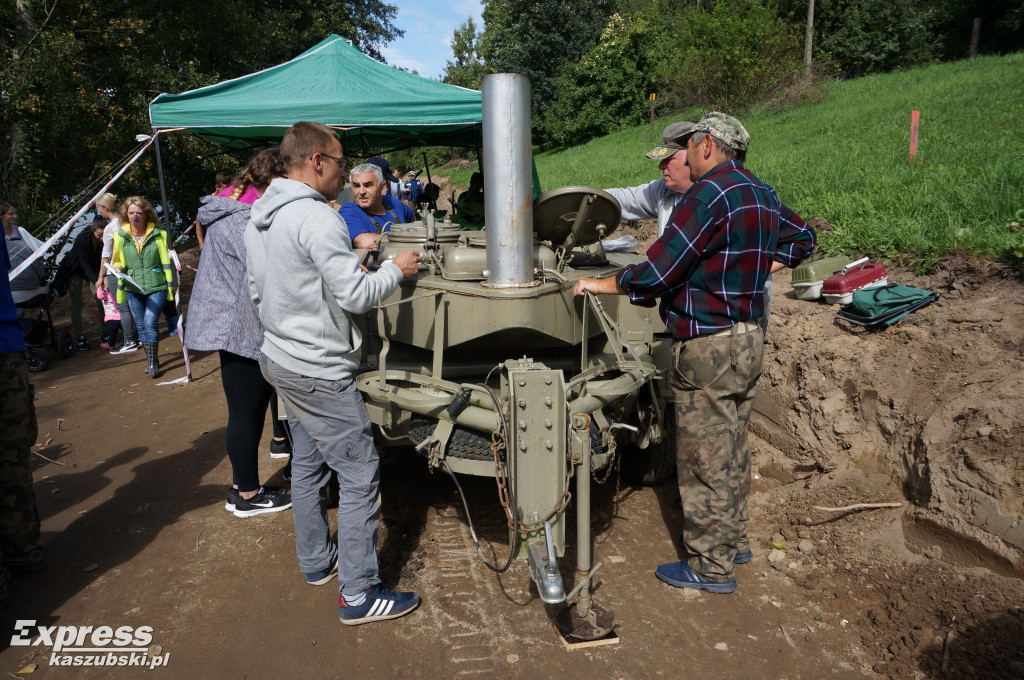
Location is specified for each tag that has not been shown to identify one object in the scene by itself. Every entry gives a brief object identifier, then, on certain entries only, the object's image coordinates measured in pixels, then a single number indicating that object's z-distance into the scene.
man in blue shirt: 3.99
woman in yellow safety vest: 6.84
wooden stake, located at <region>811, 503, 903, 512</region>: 3.49
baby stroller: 7.26
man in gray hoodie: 2.66
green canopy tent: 6.55
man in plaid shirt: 2.89
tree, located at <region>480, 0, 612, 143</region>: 32.28
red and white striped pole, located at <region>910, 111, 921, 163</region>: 7.10
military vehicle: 2.71
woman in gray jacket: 3.66
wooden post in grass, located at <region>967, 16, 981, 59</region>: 27.95
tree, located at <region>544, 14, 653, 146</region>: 27.22
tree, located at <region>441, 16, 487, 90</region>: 56.28
